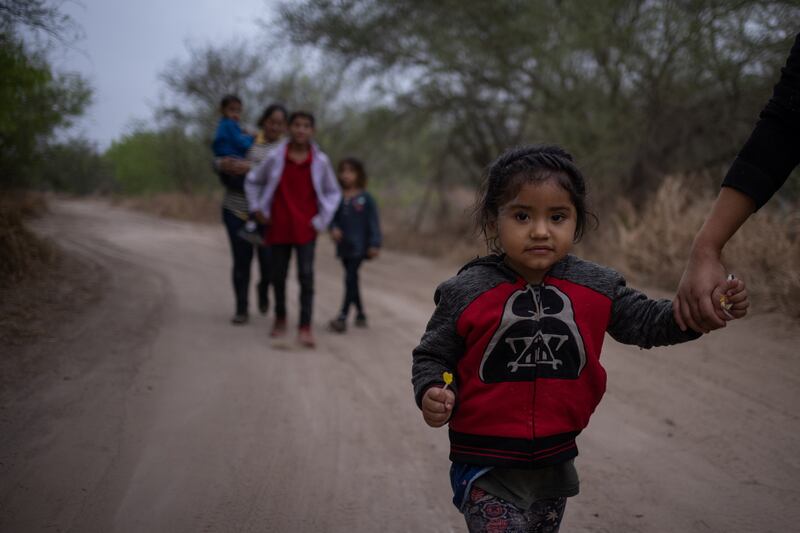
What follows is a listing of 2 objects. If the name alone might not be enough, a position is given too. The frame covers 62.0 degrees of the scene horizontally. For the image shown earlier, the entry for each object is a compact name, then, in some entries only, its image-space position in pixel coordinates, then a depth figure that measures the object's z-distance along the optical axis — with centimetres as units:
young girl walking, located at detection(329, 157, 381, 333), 692
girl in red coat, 200
